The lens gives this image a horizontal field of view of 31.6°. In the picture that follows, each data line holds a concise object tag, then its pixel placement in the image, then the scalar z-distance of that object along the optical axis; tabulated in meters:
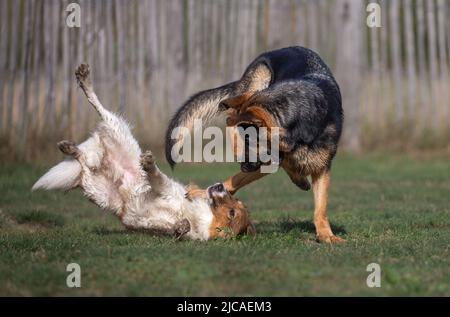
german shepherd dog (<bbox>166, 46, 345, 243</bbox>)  7.13
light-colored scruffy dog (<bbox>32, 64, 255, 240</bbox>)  7.62
